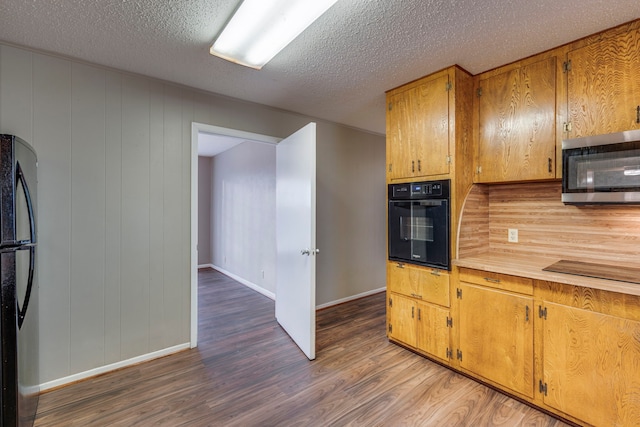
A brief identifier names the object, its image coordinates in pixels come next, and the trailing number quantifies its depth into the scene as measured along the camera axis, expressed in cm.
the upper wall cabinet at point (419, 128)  233
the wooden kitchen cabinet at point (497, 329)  190
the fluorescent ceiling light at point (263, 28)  158
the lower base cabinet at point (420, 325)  235
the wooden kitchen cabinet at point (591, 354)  153
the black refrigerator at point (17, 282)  130
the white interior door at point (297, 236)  247
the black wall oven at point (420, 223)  231
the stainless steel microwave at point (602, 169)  168
